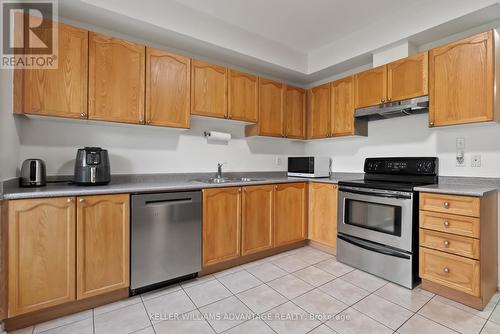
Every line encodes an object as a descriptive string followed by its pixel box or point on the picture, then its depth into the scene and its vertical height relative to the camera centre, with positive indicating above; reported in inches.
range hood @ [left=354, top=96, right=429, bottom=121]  91.7 +24.1
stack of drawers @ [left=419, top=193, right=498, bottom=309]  70.5 -24.9
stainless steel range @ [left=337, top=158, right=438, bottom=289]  83.7 -20.0
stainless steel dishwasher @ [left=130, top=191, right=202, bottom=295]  76.5 -24.8
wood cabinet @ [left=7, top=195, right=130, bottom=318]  61.1 -23.5
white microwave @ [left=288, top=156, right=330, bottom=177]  124.9 +0.2
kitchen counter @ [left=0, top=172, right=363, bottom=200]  63.3 -6.9
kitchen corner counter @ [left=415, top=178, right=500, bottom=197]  71.7 -6.6
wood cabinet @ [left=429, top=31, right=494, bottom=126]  76.7 +29.3
